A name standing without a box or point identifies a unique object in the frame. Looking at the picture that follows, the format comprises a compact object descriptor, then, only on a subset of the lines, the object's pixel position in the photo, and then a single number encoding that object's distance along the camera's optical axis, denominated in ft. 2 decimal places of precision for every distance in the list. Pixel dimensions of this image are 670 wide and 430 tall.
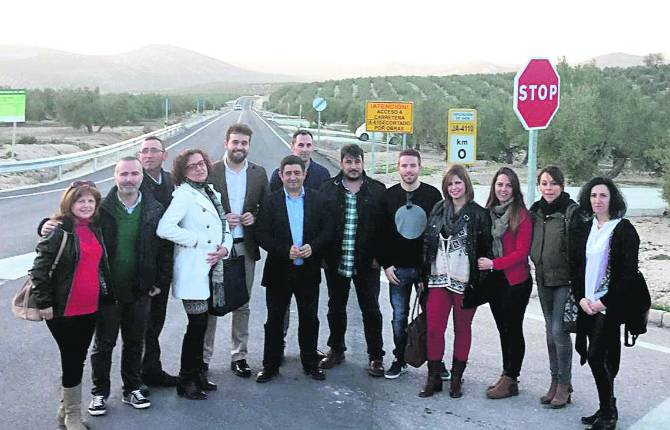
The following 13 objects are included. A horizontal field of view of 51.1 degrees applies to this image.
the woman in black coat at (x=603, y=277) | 15.19
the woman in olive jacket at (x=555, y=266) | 16.58
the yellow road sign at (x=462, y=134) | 36.32
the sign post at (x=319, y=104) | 111.77
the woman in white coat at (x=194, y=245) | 16.42
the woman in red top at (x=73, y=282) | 14.29
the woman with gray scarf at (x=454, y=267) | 17.42
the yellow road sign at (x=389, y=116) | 65.51
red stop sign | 28.55
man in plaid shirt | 18.95
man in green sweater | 15.84
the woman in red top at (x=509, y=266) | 17.17
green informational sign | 80.02
